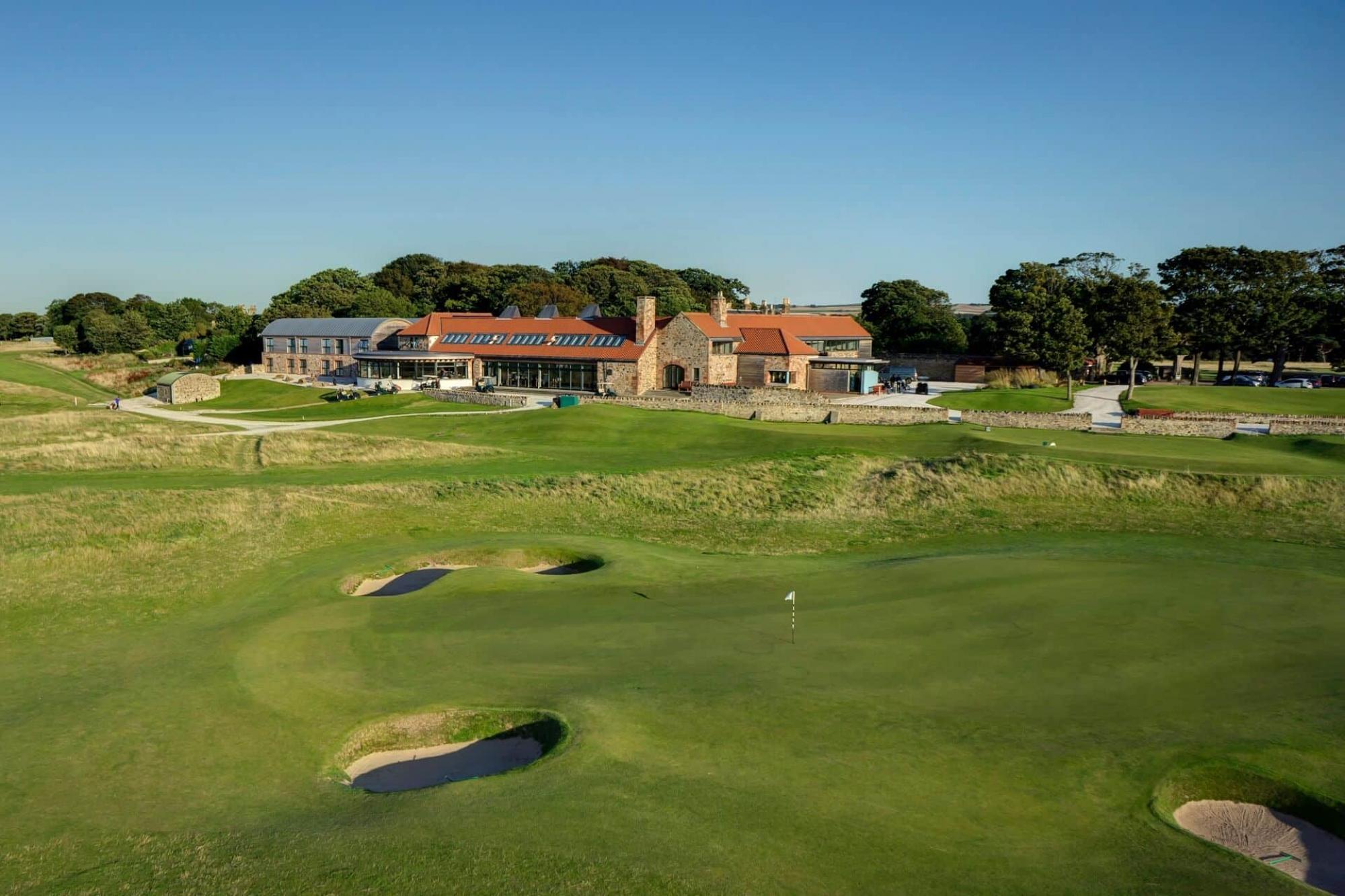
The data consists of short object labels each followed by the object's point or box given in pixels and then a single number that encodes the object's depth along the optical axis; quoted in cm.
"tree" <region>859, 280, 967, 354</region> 10438
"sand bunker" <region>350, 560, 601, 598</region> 2708
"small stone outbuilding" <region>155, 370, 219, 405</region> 8256
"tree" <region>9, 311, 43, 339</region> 18338
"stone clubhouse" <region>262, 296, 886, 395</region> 7781
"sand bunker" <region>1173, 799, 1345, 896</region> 1276
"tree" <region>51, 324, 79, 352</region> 12988
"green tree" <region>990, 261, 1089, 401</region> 7594
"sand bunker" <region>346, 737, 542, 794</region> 1571
